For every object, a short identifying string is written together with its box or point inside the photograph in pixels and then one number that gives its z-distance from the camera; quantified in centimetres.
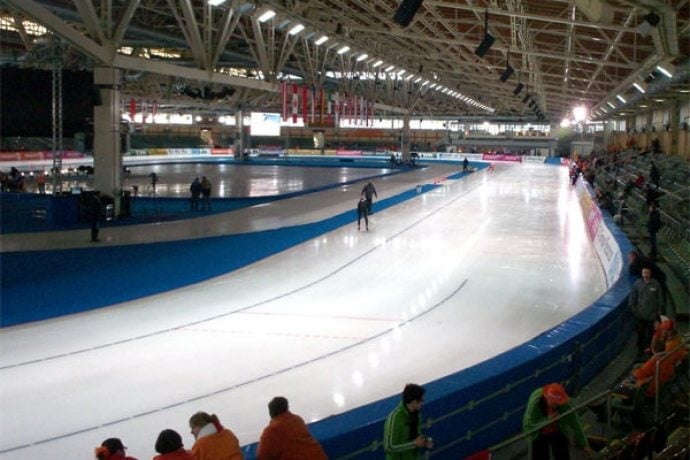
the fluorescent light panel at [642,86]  2209
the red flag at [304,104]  2942
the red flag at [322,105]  3219
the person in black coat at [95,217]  1528
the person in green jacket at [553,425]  457
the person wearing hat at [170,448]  357
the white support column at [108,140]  1791
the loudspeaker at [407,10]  1240
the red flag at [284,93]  2799
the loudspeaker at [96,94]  1777
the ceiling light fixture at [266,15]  1998
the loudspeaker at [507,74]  2175
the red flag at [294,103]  2853
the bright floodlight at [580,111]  4126
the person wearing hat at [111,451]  386
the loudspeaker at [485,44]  1630
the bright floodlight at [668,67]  1585
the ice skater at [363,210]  1923
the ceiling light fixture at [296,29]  2289
